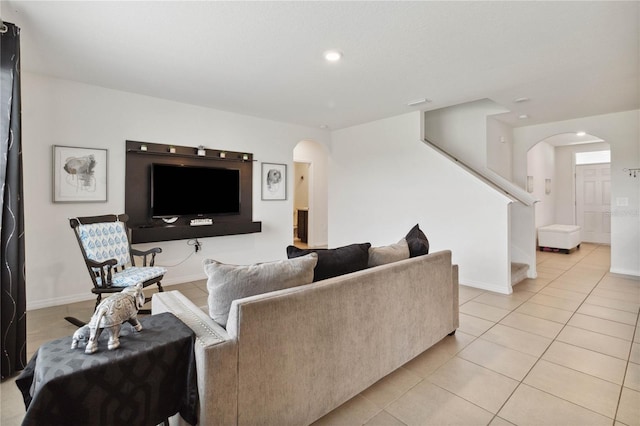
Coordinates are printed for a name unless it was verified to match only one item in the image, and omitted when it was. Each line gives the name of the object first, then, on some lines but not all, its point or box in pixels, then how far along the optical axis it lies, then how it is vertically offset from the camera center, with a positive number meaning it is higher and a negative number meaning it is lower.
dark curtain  2.12 -0.03
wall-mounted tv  4.21 +0.35
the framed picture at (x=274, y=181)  5.32 +0.57
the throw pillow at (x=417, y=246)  2.53 -0.26
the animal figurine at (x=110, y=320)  1.24 -0.44
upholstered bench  6.62 -0.53
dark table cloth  1.06 -0.62
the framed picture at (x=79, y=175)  3.52 +0.47
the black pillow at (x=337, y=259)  1.93 -0.29
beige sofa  1.35 -0.67
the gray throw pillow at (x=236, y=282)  1.56 -0.35
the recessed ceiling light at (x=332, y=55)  2.82 +1.46
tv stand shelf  3.93 -0.23
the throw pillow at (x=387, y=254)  2.24 -0.30
